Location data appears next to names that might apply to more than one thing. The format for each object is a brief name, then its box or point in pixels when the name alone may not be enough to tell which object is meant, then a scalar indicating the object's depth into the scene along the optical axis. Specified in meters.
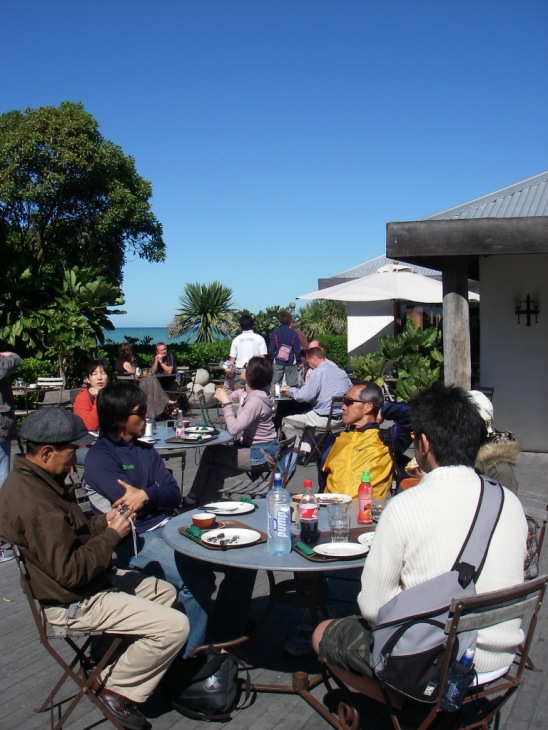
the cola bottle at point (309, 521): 3.44
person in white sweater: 2.59
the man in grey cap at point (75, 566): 3.00
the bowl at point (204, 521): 3.60
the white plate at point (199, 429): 6.82
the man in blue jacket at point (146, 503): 3.67
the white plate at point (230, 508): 3.97
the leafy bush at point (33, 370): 13.74
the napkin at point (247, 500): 4.18
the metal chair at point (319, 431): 8.24
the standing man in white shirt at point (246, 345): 13.22
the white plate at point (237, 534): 3.39
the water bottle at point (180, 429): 6.63
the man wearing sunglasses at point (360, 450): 4.54
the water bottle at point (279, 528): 3.28
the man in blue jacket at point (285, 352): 14.07
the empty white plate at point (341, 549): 3.22
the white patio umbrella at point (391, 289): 14.23
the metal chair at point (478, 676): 2.41
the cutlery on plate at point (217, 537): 3.43
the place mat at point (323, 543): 3.20
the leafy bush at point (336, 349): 23.64
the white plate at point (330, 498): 4.13
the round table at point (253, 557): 3.13
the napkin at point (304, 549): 3.24
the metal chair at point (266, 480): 5.67
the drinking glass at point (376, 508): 3.86
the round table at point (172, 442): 6.20
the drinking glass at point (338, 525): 3.44
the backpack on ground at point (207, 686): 3.41
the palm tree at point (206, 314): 23.19
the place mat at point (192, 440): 6.28
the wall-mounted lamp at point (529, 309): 9.66
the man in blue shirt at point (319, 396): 8.84
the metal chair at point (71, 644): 3.09
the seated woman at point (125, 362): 12.70
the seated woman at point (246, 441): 6.22
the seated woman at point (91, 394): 6.62
